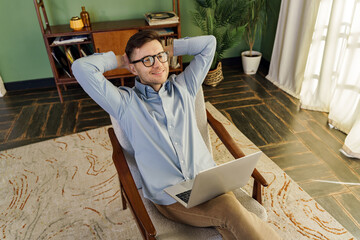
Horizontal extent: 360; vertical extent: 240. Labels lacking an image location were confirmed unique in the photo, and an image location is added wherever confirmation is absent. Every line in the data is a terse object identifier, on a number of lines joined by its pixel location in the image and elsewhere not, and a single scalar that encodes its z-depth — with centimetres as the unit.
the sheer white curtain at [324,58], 244
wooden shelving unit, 303
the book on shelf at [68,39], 303
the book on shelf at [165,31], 320
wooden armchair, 131
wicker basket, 346
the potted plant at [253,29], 340
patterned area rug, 182
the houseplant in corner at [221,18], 324
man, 140
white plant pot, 367
